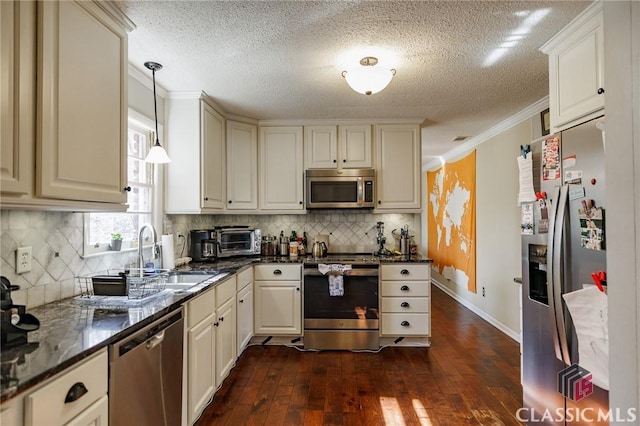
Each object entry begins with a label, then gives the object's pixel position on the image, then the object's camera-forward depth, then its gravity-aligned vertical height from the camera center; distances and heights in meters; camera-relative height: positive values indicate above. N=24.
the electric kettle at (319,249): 3.55 -0.33
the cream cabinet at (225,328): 2.33 -0.83
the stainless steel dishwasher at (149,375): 1.25 -0.69
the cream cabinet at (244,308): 2.84 -0.82
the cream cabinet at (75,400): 0.90 -0.55
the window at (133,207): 2.01 +0.10
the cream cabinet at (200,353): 1.89 -0.84
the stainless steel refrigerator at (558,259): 1.47 -0.21
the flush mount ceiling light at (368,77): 2.13 +0.94
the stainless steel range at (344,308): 3.19 -0.89
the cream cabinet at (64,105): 1.14 +0.47
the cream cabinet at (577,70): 1.67 +0.84
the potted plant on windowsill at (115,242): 2.13 -0.15
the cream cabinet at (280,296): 3.26 -0.78
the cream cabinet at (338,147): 3.55 +0.79
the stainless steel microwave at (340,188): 3.45 +0.33
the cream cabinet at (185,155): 2.83 +0.57
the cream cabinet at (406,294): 3.21 -0.75
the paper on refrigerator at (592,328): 1.39 -0.50
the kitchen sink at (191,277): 2.37 -0.43
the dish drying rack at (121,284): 1.67 -0.36
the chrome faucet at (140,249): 1.98 -0.18
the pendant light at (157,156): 2.10 +0.41
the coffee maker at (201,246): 3.07 -0.25
